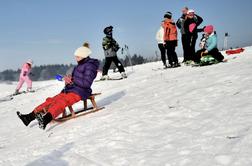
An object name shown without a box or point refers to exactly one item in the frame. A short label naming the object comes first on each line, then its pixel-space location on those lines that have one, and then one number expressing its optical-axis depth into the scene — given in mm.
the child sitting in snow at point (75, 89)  7021
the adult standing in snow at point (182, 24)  14608
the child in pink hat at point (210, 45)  12766
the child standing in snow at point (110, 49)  14484
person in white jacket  15562
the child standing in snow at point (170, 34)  14617
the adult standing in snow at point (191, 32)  14062
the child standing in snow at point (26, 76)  17484
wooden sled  7496
